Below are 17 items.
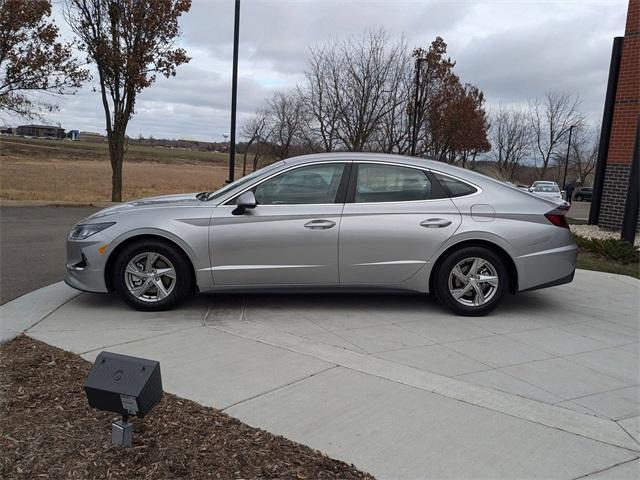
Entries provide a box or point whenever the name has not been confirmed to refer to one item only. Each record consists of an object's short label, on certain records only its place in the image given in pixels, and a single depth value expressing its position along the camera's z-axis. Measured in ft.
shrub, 29.58
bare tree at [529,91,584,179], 196.13
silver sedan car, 17.51
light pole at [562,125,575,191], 192.75
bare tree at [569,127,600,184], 220.23
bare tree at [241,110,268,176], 124.26
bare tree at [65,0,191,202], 58.75
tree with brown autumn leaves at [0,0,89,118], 51.11
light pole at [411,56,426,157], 74.84
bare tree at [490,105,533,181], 204.74
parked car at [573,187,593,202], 180.75
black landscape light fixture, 8.60
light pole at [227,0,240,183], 45.98
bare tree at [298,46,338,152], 74.74
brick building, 41.27
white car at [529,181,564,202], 120.22
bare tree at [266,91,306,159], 90.94
